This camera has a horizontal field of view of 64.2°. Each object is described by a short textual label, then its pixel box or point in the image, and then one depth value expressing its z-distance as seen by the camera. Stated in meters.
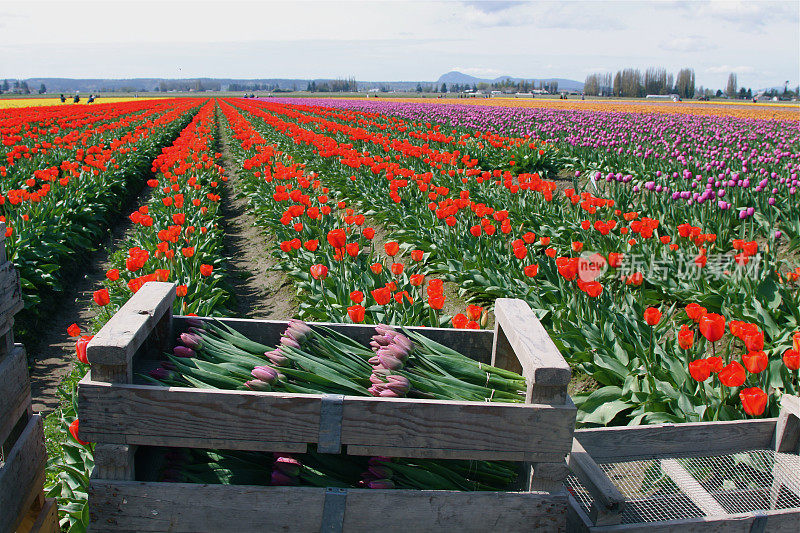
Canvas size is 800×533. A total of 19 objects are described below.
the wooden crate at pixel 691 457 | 2.01
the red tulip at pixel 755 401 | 2.48
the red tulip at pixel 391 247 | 4.07
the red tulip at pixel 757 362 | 2.63
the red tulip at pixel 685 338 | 3.06
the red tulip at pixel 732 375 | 2.54
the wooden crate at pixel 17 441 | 2.14
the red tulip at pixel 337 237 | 4.16
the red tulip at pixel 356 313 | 2.96
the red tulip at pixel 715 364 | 2.51
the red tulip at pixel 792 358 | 2.66
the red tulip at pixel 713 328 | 2.81
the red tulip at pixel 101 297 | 3.56
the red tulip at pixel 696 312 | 3.05
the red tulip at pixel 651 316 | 3.26
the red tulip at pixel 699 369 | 2.52
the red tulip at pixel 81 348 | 2.21
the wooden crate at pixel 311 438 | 1.94
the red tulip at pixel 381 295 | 3.21
